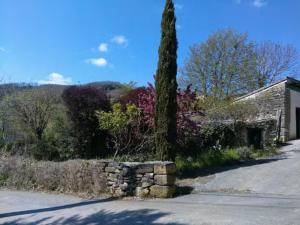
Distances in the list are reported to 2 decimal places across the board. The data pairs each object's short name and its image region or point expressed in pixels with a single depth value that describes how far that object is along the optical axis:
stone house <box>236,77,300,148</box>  12.59
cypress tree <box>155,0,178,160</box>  8.17
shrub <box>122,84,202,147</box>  9.75
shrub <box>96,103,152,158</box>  9.70
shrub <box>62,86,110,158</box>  11.11
